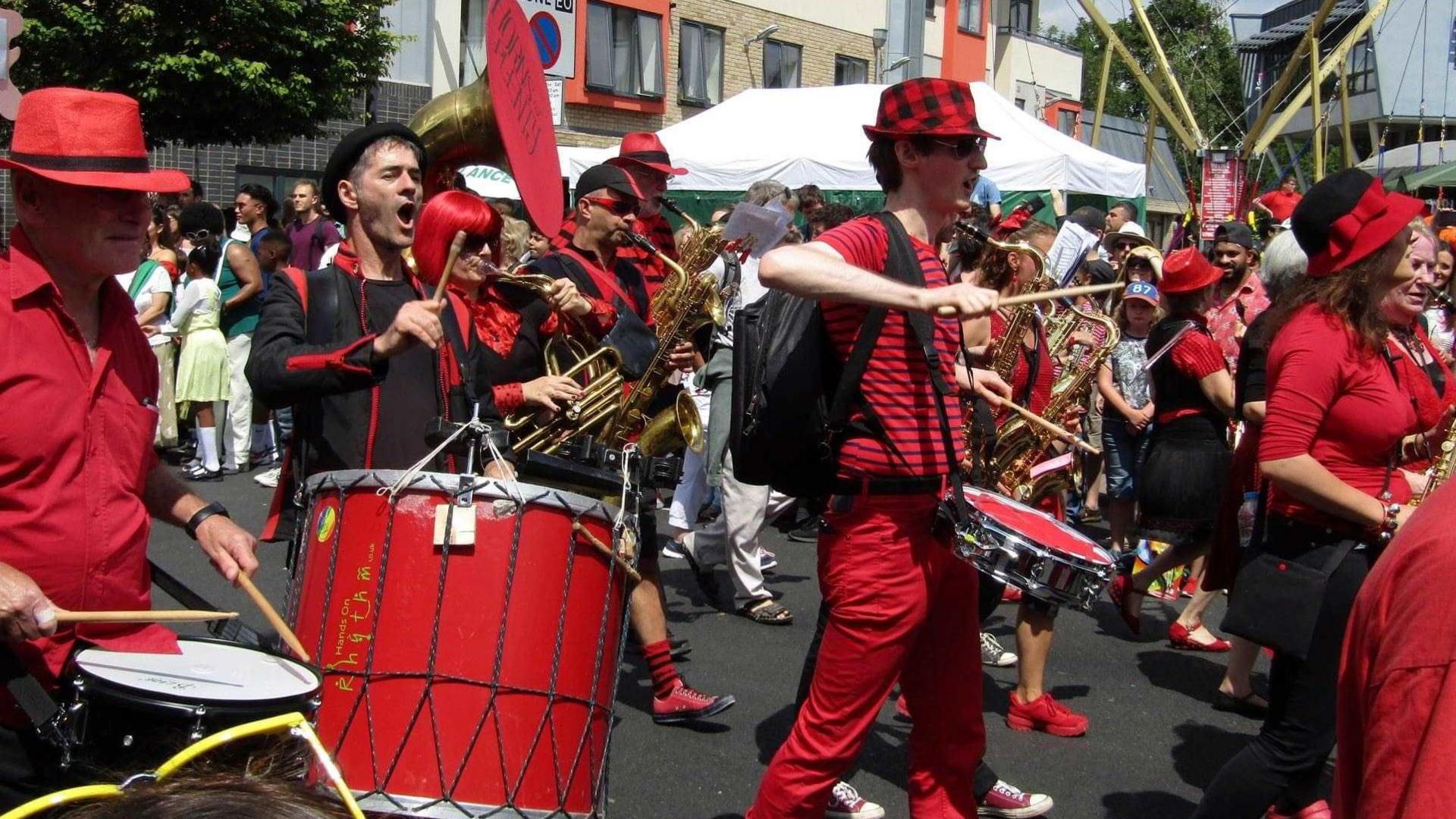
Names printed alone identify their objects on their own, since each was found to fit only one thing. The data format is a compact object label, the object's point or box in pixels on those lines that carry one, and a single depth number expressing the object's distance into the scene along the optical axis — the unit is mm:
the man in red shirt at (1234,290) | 8180
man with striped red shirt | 3332
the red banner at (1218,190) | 13930
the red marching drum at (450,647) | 2783
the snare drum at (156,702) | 2043
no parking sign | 10219
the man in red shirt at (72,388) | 2369
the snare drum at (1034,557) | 3381
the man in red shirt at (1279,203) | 11539
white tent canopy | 14945
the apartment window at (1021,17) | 40562
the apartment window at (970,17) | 35344
